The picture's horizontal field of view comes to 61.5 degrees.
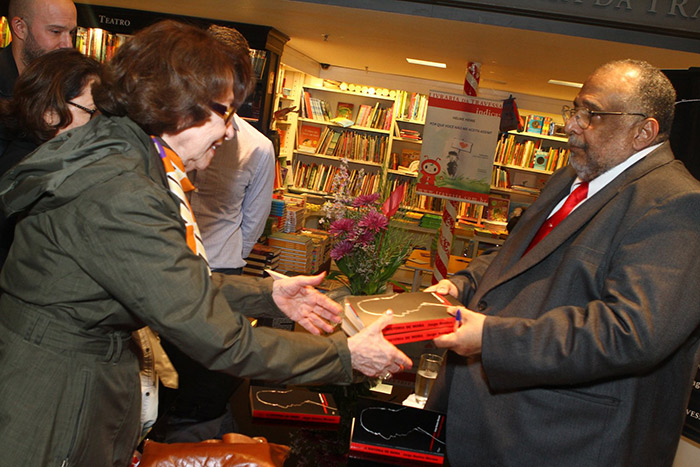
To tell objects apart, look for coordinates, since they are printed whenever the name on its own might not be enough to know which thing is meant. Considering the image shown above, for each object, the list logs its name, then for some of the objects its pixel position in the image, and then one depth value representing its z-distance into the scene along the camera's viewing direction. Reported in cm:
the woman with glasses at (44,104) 216
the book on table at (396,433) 171
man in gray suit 146
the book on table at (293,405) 187
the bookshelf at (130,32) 585
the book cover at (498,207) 823
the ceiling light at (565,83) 649
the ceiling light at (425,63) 652
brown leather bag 148
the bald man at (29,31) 290
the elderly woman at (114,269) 121
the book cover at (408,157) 853
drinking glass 222
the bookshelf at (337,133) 847
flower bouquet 251
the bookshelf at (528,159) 838
